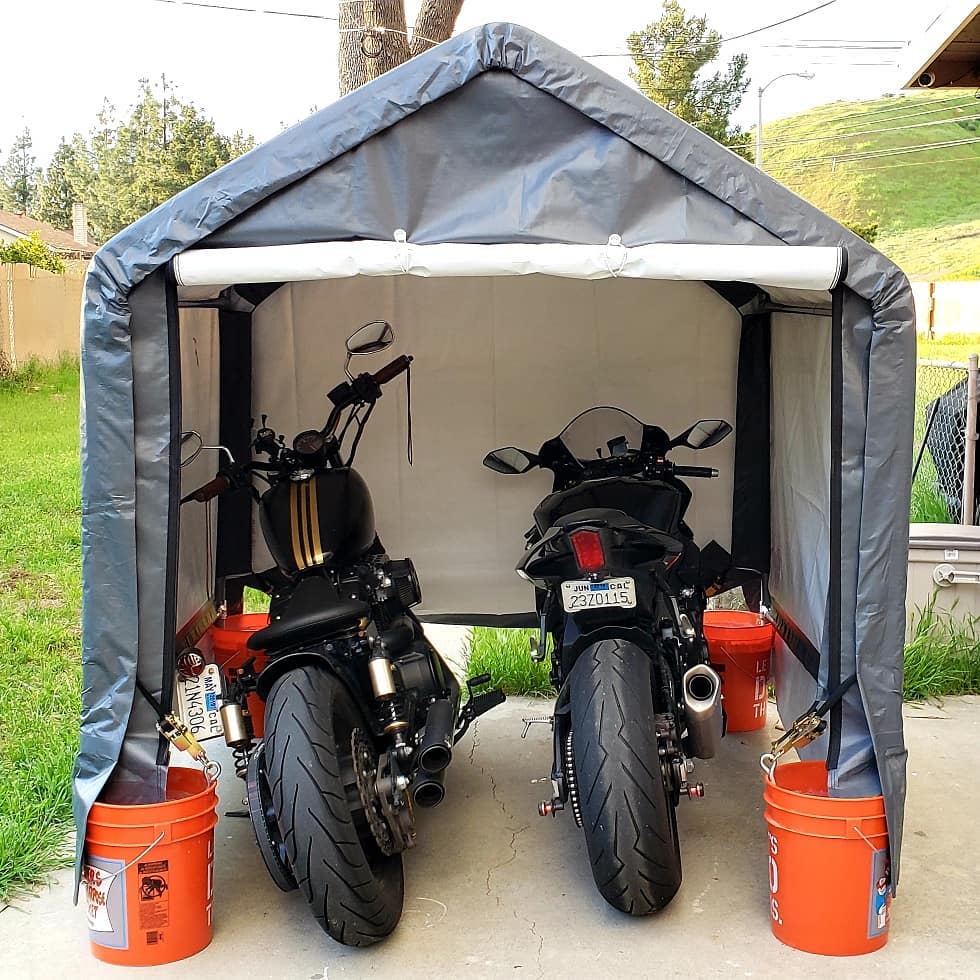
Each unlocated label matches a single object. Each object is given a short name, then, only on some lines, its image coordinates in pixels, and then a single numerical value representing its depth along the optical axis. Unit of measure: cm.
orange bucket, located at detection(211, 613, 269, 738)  444
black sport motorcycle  301
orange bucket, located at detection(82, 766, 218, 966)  296
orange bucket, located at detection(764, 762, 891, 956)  296
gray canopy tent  289
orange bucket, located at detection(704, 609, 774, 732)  453
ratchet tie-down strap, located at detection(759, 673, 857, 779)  305
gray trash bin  493
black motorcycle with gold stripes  293
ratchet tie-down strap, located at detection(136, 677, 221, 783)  302
